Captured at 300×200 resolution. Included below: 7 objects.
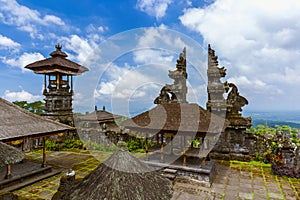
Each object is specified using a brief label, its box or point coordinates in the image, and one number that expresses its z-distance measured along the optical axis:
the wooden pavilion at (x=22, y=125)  7.46
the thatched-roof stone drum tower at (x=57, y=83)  14.98
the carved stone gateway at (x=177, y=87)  12.05
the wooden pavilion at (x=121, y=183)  3.50
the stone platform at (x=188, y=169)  7.88
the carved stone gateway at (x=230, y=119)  11.12
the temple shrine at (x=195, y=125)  7.99
